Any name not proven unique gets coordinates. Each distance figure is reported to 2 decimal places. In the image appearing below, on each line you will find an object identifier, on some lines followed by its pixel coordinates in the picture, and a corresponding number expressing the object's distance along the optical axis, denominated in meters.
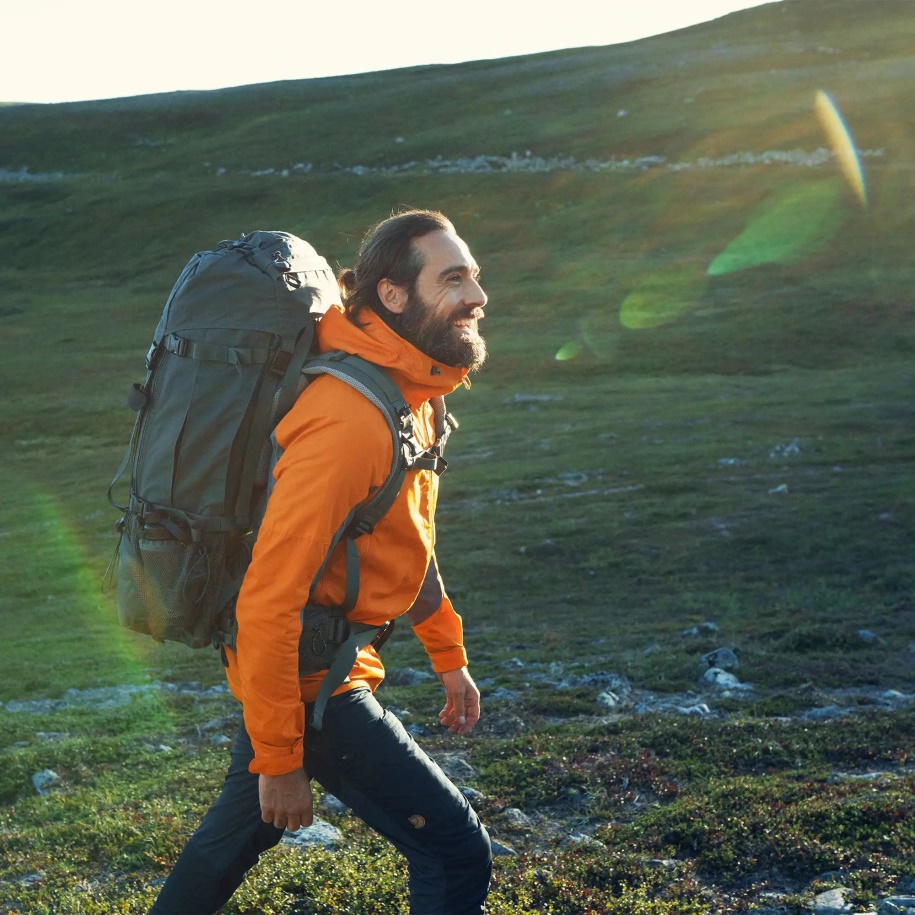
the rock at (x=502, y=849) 7.28
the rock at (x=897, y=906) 5.63
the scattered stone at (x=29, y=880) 7.37
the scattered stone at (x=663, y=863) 6.60
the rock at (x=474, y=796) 8.25
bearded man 4.03
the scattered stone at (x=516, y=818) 7.87
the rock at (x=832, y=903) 5.80
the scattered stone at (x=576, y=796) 8.16
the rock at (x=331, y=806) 8.18
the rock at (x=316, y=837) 7.47
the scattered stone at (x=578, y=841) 7.20
